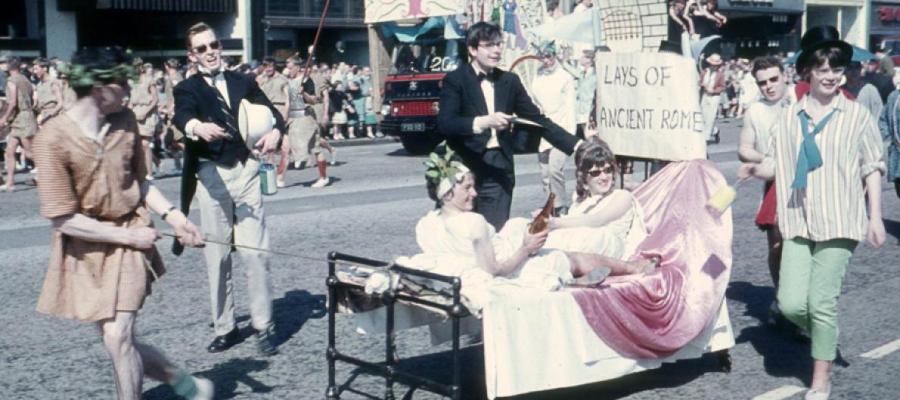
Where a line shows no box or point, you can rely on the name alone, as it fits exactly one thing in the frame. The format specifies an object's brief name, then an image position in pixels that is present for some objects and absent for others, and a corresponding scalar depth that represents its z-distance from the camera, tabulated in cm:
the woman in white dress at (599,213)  608
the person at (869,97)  1120
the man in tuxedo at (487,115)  623
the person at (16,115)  1483
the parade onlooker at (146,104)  1622
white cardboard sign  647
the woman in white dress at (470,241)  531
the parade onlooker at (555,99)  1187
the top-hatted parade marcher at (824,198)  541
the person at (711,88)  1612
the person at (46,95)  1566
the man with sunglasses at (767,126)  691
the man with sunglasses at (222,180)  636
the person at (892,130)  1018
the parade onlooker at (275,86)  1519
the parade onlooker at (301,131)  1590
